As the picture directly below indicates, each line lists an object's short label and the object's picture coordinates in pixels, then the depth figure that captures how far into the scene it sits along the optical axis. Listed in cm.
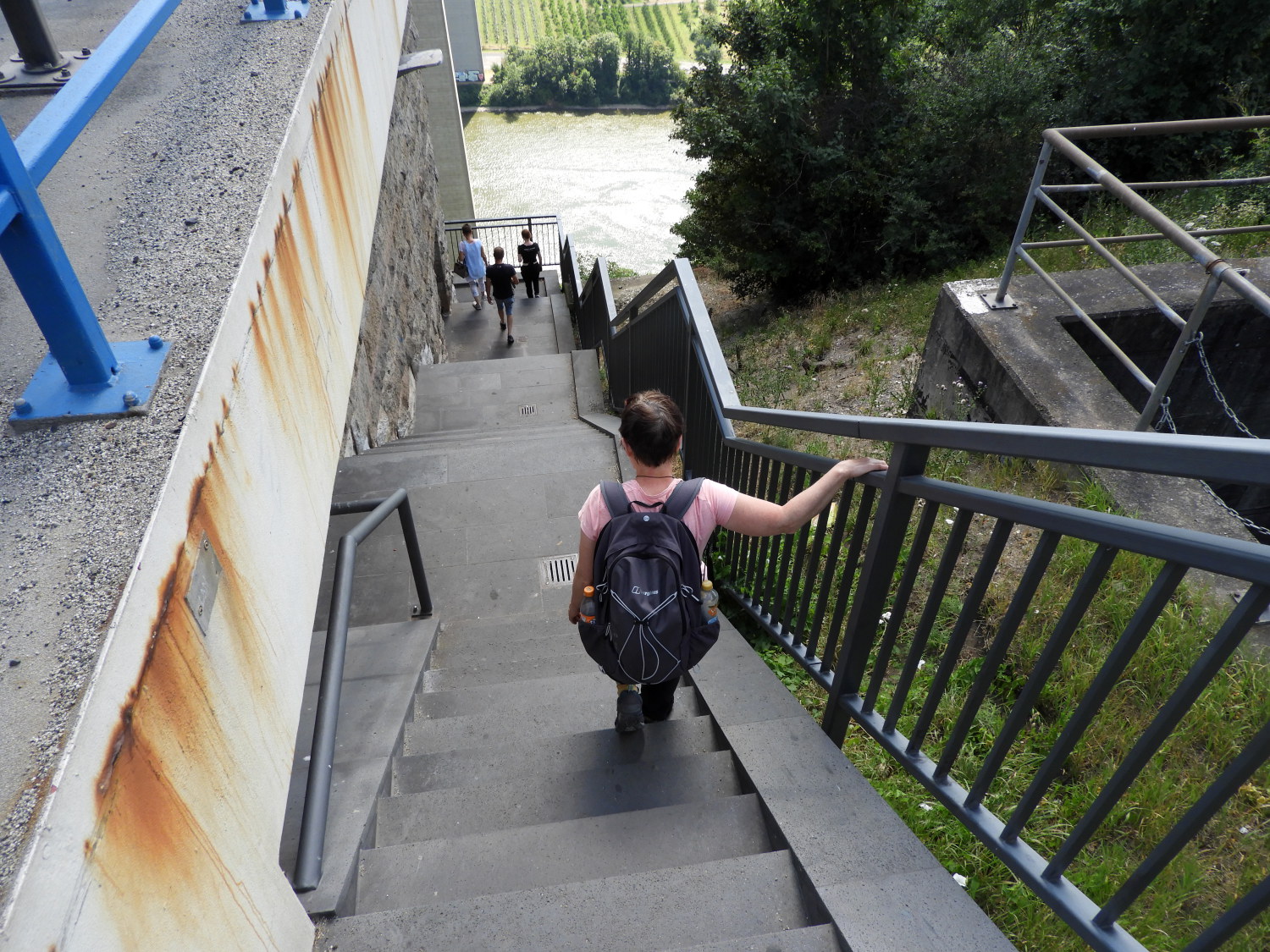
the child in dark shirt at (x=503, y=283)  1062
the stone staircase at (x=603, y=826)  179
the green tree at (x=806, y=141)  972
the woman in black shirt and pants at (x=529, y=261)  1199
